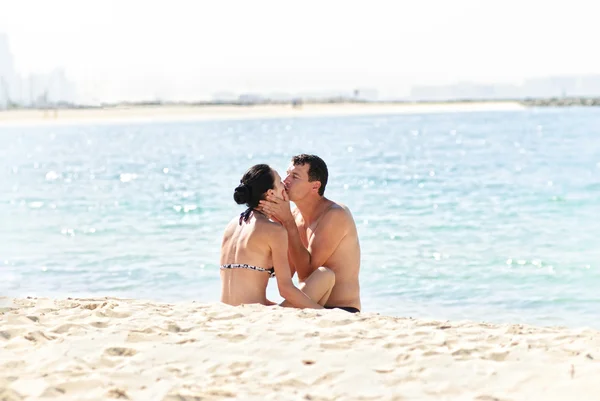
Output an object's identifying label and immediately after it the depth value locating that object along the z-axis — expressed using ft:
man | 20.17
